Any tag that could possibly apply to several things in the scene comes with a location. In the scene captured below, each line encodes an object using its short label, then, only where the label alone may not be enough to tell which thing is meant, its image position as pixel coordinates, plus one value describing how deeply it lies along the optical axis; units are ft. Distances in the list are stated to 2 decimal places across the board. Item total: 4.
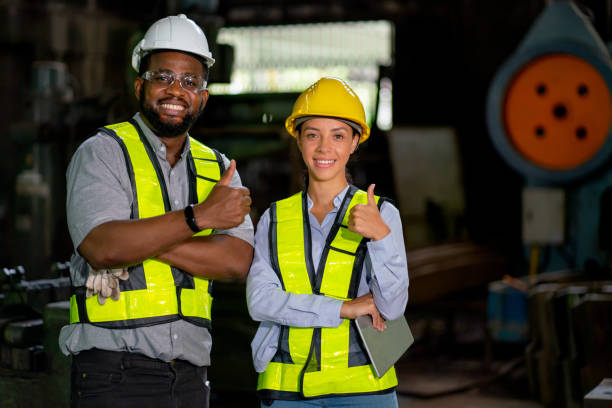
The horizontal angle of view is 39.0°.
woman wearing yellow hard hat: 7.86
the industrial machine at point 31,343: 11.72
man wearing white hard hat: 7.48
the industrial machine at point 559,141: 23.11
